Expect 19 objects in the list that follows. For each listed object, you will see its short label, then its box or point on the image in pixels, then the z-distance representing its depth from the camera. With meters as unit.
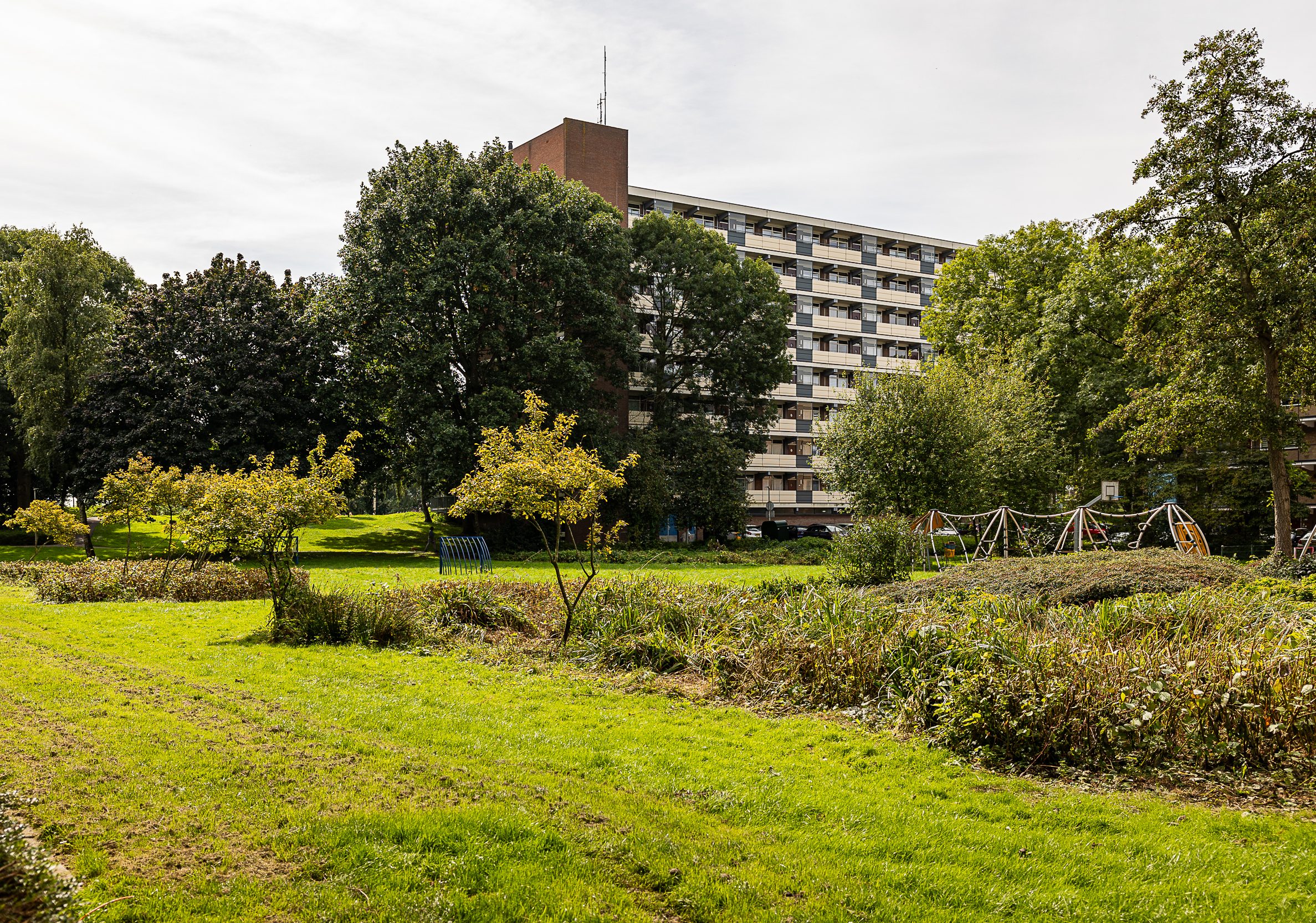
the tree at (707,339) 45.00
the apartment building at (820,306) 66.31
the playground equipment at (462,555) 26.56
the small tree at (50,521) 25.23
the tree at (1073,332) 35.09
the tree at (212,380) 32.91
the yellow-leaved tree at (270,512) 14.27
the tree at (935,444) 28.53
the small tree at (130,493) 21.14
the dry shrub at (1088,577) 13.52
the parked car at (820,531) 50.40
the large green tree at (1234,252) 20.81
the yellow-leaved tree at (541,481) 13.20
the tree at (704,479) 42.59
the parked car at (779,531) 48.59
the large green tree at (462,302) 34.28
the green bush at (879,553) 19.81
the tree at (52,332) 34.72
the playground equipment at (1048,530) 22.23
